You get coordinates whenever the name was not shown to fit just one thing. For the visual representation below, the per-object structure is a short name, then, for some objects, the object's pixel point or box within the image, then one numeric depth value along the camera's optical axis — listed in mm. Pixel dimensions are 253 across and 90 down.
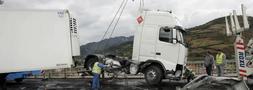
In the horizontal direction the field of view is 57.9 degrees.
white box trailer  7976
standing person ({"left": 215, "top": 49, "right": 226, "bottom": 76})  10788
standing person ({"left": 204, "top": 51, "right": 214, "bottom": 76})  10994
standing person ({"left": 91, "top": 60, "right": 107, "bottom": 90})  8862
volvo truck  9117
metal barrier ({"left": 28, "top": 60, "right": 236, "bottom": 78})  12234
